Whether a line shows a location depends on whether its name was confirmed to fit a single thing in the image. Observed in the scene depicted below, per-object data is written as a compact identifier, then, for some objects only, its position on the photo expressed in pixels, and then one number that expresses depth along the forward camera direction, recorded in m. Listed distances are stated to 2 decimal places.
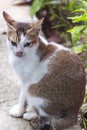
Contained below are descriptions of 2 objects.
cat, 4.15
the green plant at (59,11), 6.47
